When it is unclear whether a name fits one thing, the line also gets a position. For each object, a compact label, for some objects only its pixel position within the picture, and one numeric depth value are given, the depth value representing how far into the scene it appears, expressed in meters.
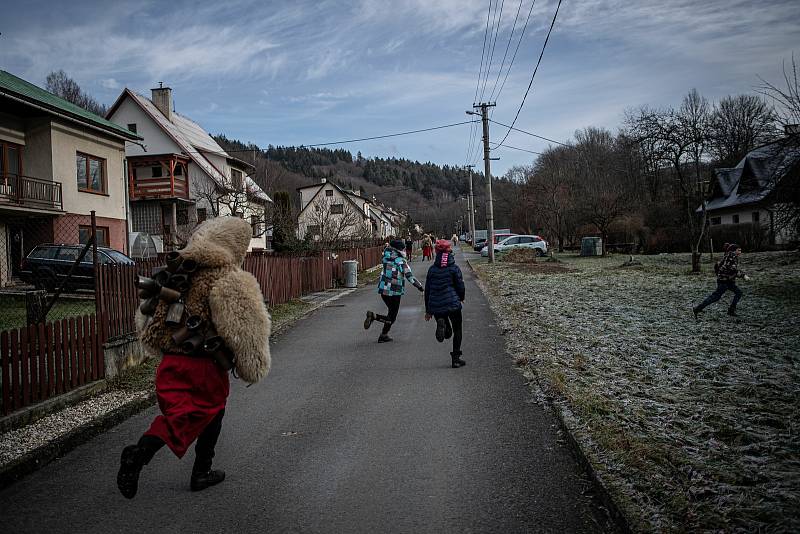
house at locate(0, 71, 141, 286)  18.77
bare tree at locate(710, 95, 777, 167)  44.22
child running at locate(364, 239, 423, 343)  9.78
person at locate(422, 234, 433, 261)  40.44
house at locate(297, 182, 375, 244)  26.47
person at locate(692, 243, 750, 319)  11.04
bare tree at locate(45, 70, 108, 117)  49.22
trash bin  22.00
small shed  38.88
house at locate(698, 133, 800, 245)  13.14
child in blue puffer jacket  7.91
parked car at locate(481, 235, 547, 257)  40.47
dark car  15.30
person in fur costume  3.55
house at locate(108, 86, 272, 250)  36.44
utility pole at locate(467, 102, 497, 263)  31.16
